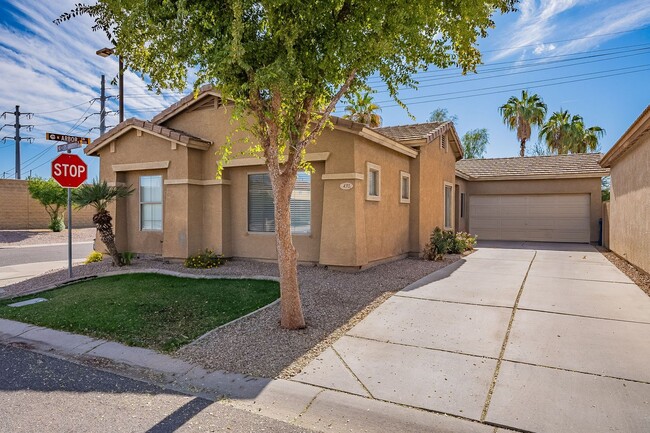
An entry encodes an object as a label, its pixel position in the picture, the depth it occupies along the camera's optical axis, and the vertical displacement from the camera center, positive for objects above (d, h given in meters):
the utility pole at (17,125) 38.06 +8.53
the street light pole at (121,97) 16.72 +4.86
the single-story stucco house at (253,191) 9.82 +0.63
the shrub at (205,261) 10.76 -1.26
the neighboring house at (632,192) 9.61 +0.60
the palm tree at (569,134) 29.23 +5.88
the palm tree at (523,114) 29.22 +7.35
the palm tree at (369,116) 21.53 +5.39
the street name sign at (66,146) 9.80 +1.67
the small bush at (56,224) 25.16 -0.60
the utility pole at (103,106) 28.59 +7.95
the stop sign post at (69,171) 9.33 +1.03
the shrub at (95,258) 12.27 -1.34
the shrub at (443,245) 12.34 -1.03
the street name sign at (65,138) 9.68 +1.88
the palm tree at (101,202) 10.36 +0.32
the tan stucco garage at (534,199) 18.47 +0.68
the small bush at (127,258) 11.15 -1.22
